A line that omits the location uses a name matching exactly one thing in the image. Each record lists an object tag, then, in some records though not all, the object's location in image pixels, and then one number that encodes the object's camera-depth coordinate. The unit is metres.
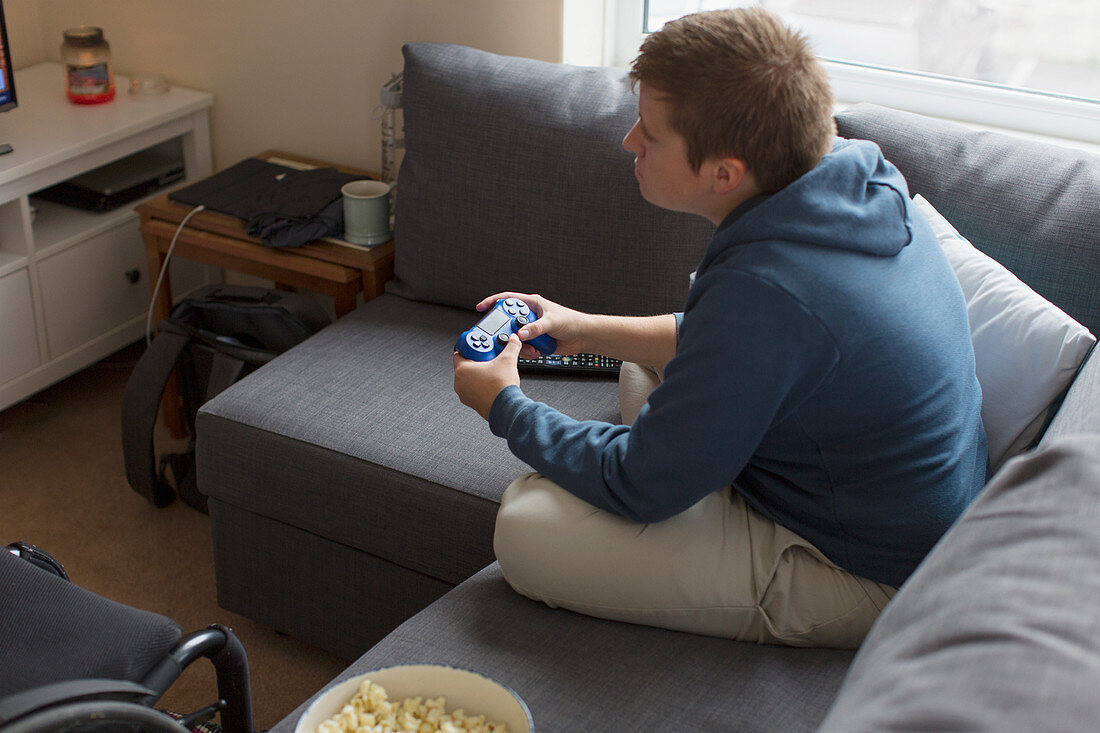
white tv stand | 2.22
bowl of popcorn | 0.98
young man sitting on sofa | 1.04
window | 1.99
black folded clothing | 2.12
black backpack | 2.03
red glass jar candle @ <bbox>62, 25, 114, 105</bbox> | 2.39
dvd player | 2.42
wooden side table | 2.10
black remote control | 1.80
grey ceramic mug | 2.11
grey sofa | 0.71
